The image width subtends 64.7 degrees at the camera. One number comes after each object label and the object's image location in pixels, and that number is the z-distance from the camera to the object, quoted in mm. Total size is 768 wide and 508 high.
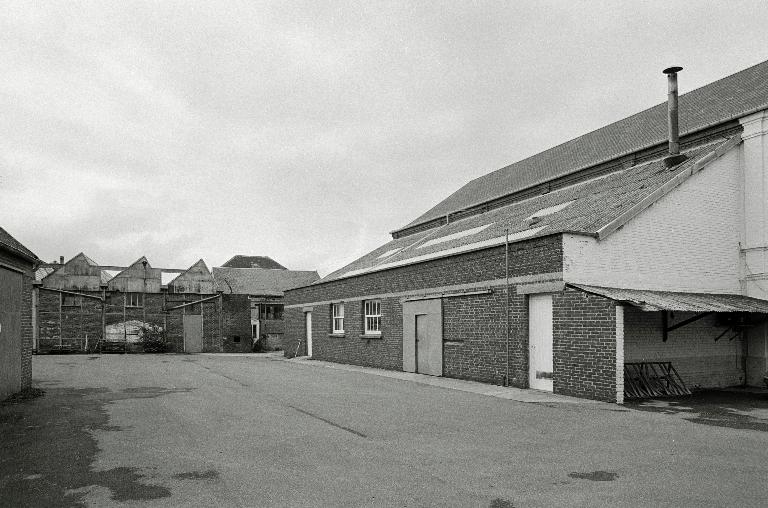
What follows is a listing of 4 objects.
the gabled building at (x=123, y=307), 39406
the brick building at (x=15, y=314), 13812
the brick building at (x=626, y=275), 14547
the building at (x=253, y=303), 43812
